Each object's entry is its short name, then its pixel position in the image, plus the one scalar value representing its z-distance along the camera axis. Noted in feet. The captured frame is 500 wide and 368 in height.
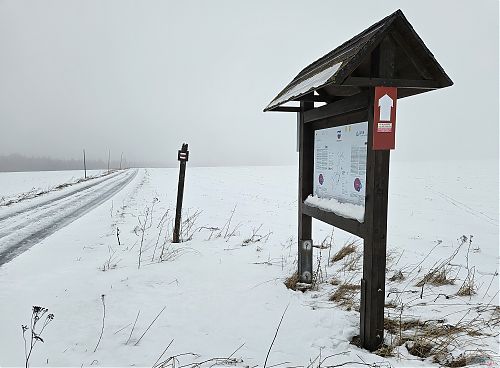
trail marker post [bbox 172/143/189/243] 23.19
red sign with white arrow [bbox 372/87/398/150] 10.03
